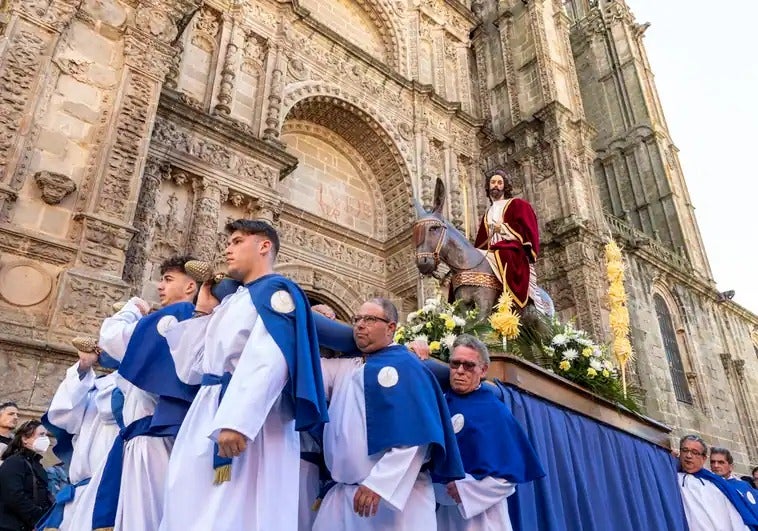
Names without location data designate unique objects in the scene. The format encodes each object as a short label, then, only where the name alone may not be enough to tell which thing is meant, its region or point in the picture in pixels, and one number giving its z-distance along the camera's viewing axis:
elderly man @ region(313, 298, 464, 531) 2.60
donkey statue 5.65
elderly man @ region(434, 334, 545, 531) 3.03
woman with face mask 3.84
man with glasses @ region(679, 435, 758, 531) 5.44
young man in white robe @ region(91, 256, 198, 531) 2.56
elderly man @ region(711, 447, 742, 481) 5.84
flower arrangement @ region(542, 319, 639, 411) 5.30
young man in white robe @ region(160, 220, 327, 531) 2.17
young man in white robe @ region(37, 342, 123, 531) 3.44
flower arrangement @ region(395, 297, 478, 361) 4.74
